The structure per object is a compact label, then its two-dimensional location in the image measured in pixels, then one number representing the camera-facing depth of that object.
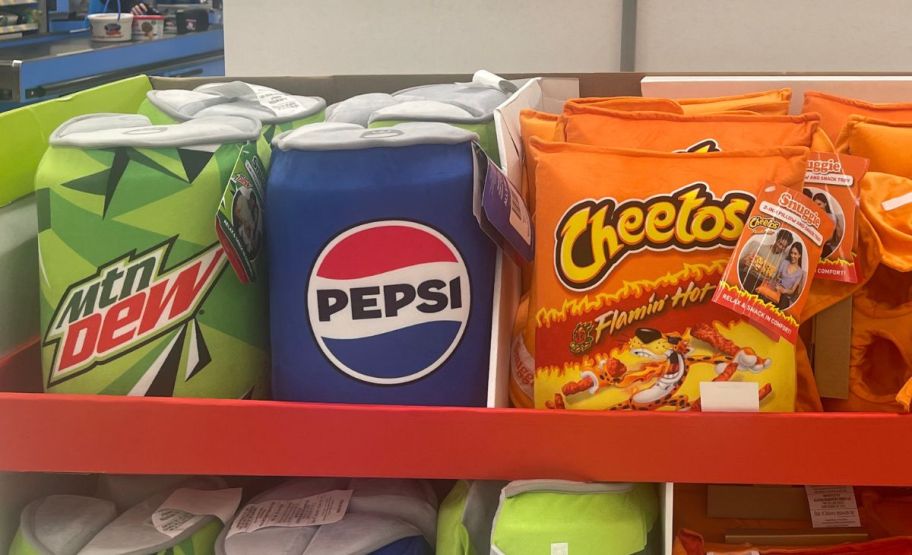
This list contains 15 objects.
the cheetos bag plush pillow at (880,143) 1.48
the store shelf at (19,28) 5.44
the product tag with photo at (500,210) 1.27
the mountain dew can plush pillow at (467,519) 1.34
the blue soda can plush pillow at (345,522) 1.35
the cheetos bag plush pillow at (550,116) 1.58
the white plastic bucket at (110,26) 5.61
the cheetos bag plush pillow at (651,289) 1.29
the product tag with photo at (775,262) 1.26
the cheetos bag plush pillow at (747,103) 1.70
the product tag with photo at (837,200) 1.34
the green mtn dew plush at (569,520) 1.24
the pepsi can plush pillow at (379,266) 1.29
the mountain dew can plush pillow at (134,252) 1.32
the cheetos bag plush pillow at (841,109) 1.61
